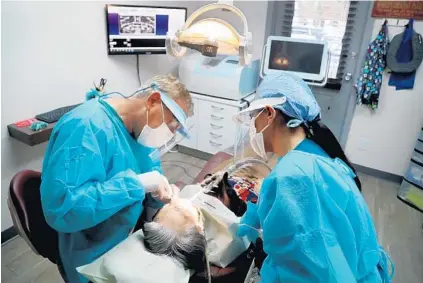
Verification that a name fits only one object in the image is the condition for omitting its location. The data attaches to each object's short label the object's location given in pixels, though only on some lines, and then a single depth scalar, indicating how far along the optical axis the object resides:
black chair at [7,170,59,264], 1.17
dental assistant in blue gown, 0.78
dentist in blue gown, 1.10
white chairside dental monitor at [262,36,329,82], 2.85
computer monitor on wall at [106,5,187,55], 2.57
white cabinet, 3.18
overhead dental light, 1.13
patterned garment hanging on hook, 3.01
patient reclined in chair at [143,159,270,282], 1.11
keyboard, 2.13
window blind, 3.22
